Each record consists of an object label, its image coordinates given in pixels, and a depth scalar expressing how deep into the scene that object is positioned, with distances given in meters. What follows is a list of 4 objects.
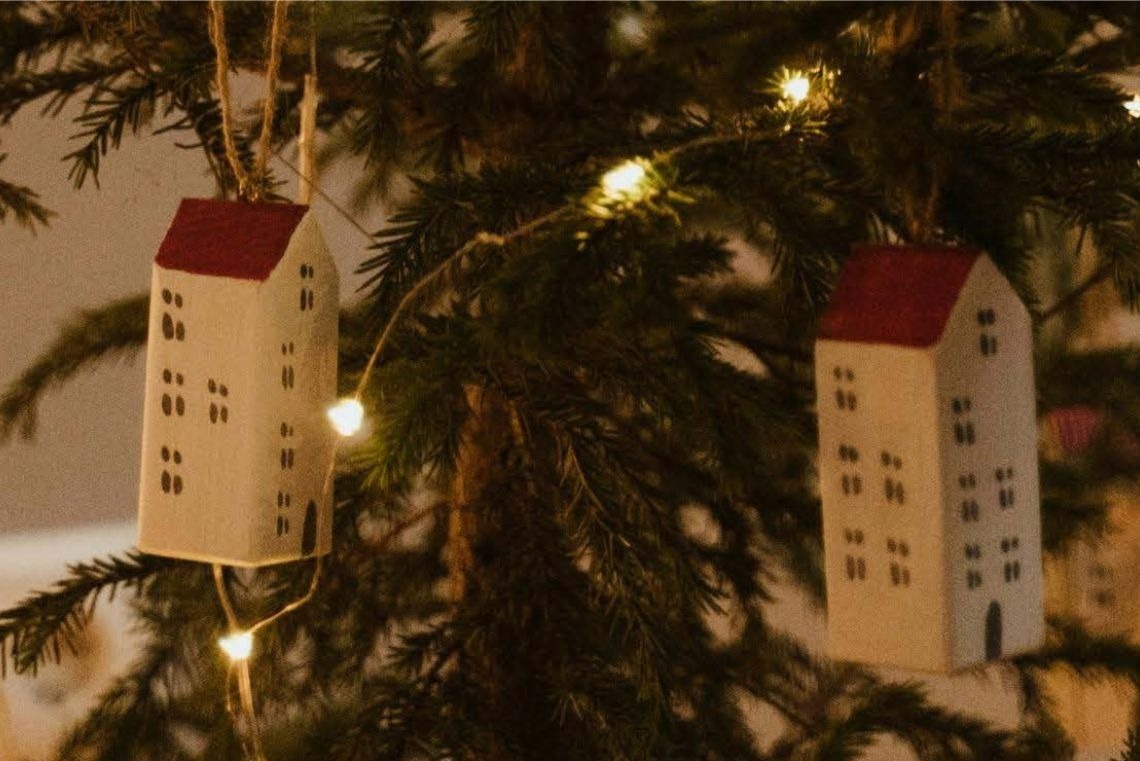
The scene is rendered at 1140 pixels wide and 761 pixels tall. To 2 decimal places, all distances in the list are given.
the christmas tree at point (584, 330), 0.79
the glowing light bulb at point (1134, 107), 0.83
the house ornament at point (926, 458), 0.77
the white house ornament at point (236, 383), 0.81
